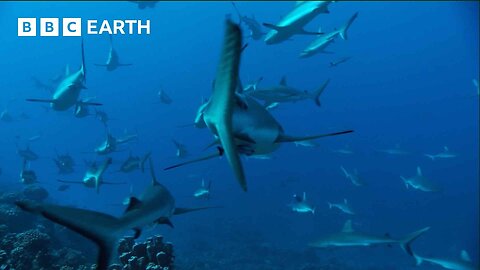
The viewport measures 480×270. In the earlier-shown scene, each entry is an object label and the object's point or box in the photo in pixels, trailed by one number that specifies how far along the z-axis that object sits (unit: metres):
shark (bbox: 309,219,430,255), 5.87
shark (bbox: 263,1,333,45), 6.11
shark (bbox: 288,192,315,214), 11.01
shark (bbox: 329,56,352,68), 9.46
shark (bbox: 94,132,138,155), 9.38
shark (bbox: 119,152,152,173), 9.90
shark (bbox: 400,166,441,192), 13.10
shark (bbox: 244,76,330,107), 8.20
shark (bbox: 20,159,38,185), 10.80
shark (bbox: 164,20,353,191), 1.10
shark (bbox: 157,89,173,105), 12.63
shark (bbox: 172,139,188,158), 10.38
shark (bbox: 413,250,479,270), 7.40
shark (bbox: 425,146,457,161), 16.83
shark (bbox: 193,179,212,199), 10.22
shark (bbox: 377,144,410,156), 19.12
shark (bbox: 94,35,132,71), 10.10
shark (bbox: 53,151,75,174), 11.72
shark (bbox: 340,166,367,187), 13.59
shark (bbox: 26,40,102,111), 6.43
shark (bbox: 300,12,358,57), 8.12
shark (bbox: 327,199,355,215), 13.30
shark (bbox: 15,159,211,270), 1.76
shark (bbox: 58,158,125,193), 7.62
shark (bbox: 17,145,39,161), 12.82
